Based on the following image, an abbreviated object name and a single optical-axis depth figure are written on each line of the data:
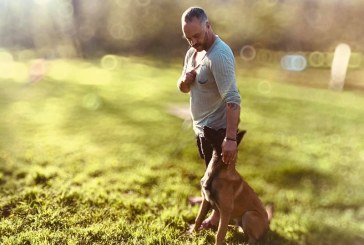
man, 3.48
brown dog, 3.86
